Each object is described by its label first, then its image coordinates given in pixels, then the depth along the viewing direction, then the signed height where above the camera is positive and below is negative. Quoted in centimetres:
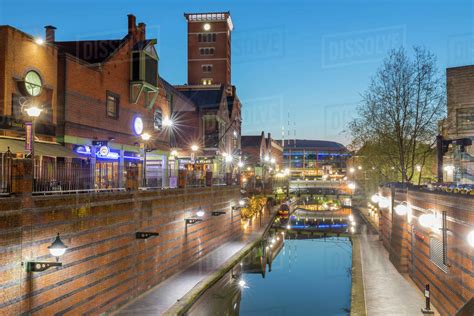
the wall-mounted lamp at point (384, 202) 3114 -186
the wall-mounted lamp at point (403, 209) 2236 -162
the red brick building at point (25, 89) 1920 +353
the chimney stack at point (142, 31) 3085 +901
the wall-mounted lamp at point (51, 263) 1215 -222
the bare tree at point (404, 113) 3447 +444
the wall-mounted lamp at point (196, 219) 2497 -237
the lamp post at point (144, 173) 2216 +1
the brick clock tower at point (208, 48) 8544 +2194
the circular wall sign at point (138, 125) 3000 +298
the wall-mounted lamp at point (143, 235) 1878 -236
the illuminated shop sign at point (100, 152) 2378 +108
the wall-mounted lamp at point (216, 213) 3004 -245
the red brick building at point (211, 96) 5269 +931
